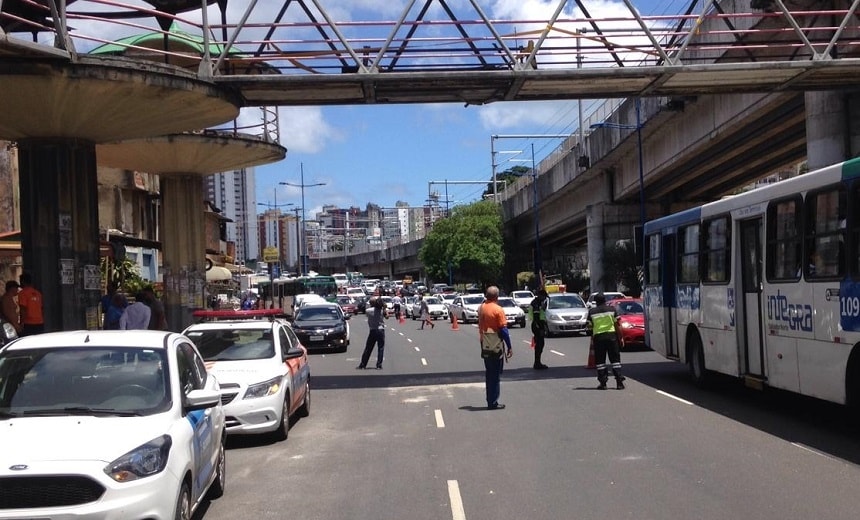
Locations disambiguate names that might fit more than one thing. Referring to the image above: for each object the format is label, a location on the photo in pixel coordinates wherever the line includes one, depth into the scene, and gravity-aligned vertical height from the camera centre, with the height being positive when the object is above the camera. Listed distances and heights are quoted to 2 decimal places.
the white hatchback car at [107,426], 5.47 -1.01
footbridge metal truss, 16.72 +3.75
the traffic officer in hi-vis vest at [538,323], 19.73 -1.26
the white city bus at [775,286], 10.31 -0.37
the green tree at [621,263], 49.81 +0.08
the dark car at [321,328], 27.67 -1.69
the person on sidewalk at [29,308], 15.05 -0.41
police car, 11.00 -1.20
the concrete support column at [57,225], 17.28 +1.12
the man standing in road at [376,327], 20.91 -1.29
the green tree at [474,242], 75.38 +2.37
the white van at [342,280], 98.72 -0.78
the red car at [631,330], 24.89 -1.85
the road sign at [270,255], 43.56 +1.01
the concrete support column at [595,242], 49.28 +1.29
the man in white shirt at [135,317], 16.25 -0.68
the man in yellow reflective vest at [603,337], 15.68 -1.28
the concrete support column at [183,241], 29.42 +1.25
